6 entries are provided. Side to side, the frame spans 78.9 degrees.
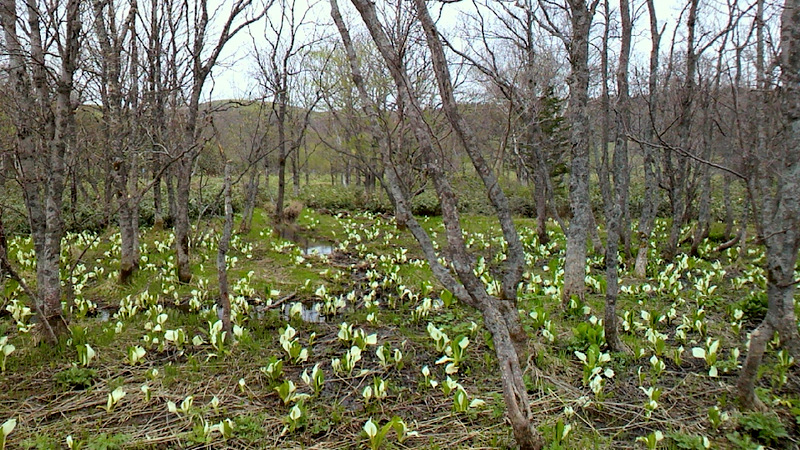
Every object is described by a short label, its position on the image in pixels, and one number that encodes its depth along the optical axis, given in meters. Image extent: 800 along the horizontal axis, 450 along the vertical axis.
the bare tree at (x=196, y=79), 5.04
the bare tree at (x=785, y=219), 3.13
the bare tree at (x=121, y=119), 6.58
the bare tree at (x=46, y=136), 4.38
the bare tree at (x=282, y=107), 6.73
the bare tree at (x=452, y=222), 2.82
